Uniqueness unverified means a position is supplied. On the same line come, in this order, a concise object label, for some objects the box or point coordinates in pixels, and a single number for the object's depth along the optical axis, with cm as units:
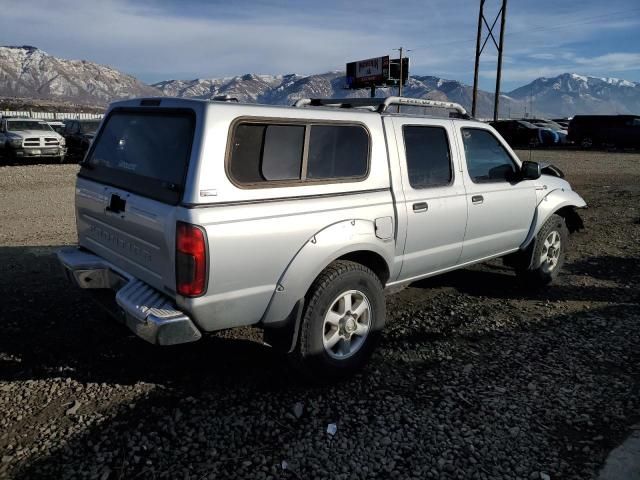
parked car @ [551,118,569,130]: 4522
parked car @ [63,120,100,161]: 2162
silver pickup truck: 297
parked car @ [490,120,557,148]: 3234
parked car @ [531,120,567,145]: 3353
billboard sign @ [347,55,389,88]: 4928
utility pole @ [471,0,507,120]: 2997
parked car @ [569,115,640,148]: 2972
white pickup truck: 1828
